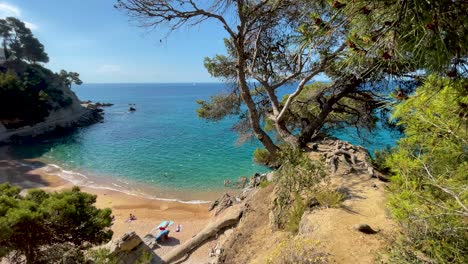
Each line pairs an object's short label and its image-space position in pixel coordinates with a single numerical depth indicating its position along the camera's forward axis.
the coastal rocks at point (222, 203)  14.32
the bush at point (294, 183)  6.43
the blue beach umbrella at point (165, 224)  13.35
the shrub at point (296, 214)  5.85
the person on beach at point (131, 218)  14.90
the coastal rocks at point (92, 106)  59.60
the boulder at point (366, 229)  4.85
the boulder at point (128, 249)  8.77
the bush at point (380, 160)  8.51
